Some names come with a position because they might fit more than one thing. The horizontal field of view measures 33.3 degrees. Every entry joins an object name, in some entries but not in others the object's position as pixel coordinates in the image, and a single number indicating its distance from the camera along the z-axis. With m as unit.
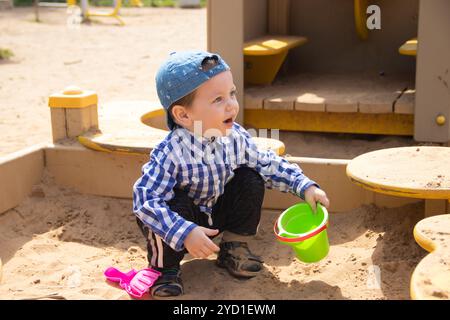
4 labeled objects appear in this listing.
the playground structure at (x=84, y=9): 10.49
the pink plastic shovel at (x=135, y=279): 2.43
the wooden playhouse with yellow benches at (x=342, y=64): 3.92
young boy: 2.35
